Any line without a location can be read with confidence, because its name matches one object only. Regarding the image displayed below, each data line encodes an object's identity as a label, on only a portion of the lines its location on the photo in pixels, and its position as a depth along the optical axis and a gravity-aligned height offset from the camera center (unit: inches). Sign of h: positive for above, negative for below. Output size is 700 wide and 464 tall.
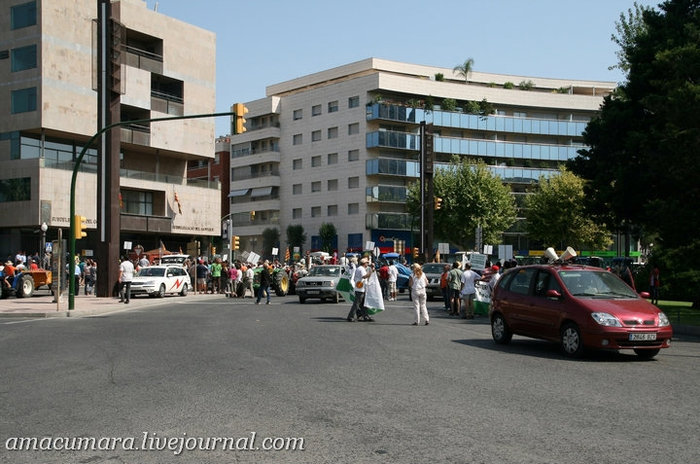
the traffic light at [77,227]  1004.6 +28.5
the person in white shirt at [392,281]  1299.2 -59.4
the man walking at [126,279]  1149.1 -49.9
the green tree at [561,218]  2513.5 +102.9
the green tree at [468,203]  2608.3 +156.8
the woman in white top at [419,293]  762.8 -47.3
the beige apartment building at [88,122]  1889.8 +350.2
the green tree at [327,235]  2965.1 +50.2
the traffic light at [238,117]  917.8 +163.4
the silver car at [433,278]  1301.7 -54.5
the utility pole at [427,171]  2037.4 +215.3
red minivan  479.5 -44.7
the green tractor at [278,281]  1496.1 -67.9
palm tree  3010.6 +739.8
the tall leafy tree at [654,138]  818.2 +154.5
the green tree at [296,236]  3088.1 +48.5
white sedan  1353.3 -62.2
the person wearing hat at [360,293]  816.9 -50.8
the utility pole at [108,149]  1374.3 +189.4
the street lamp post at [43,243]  1684.3 +12.0
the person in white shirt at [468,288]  880.9 -48.7
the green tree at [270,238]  3235.7 +42.3
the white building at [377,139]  2893.7 +456.6
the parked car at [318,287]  1187.9 -63.8
